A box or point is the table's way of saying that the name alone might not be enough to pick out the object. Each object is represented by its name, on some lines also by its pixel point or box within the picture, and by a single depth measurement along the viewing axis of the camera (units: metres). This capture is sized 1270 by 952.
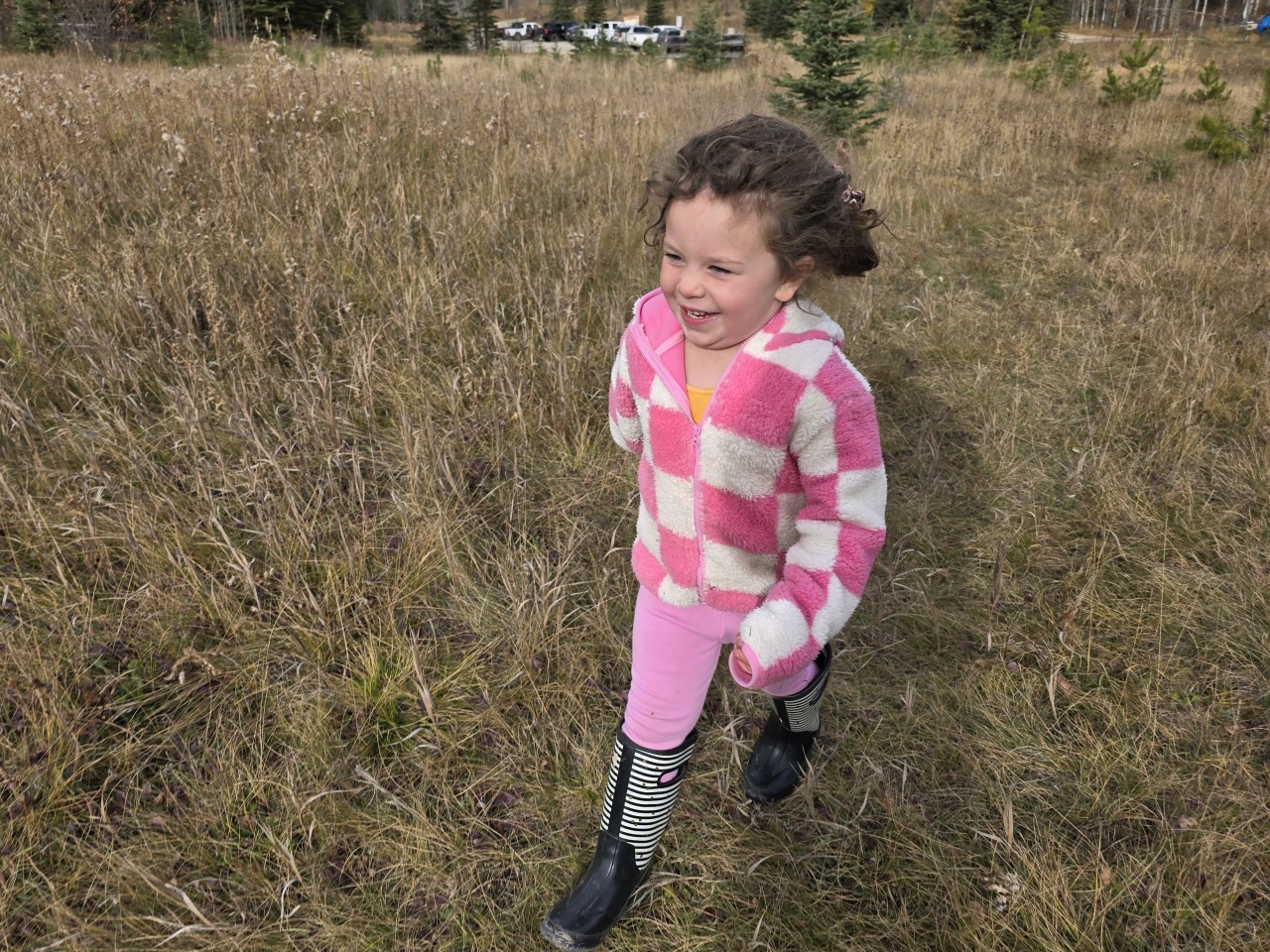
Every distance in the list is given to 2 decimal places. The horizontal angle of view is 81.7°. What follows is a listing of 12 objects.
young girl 1.17
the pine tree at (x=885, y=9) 25.28
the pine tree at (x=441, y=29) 23.25
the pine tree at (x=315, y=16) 21.42
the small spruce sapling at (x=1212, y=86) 8.05
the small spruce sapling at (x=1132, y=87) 8.83
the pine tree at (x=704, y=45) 12.95
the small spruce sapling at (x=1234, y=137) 6.44
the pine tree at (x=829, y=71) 6.29
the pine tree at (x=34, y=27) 15.82
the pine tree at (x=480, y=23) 24.16
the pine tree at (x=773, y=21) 31.07
